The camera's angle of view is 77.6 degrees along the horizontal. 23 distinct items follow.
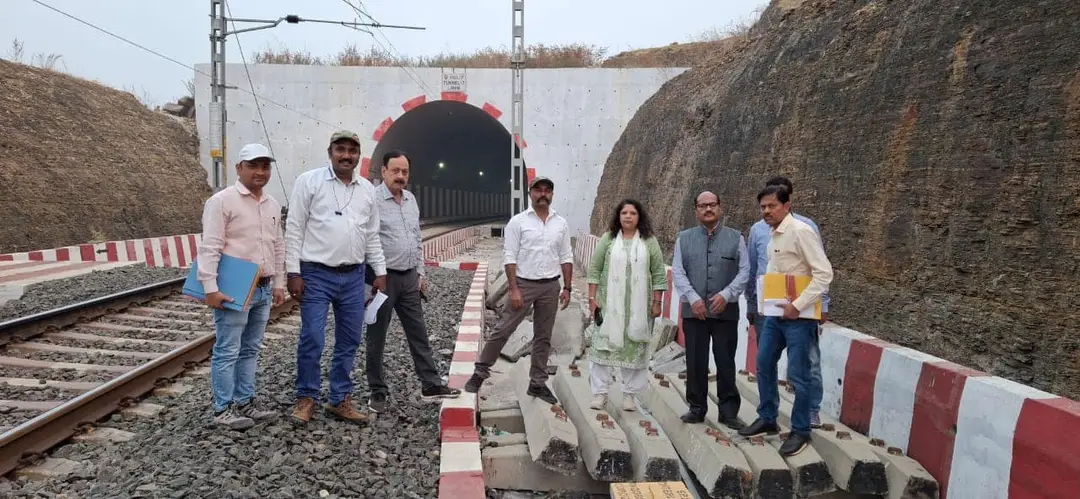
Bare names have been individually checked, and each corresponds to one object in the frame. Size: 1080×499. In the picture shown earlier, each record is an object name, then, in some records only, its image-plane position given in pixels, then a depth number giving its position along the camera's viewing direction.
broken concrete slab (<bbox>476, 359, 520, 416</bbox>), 5.00
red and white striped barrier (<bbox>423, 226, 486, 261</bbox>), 18.77
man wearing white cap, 3.88
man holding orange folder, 3.79
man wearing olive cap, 4.09
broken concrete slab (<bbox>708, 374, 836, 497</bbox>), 3.42
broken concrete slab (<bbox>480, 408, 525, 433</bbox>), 4.62
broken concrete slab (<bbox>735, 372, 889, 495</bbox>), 3.38
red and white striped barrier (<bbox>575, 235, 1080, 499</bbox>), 2.74
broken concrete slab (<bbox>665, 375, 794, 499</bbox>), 3.38
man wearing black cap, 4.77
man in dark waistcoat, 4.31
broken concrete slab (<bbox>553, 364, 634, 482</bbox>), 3.59
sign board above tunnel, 25.55
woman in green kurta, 4.41
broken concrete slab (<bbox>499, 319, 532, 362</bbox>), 7.35
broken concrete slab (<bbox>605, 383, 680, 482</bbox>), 3.53
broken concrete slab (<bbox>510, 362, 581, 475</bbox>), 3.66
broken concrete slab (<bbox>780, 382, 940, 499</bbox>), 3.34
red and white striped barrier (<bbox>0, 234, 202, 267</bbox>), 13.23
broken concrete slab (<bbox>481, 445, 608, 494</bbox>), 3.84
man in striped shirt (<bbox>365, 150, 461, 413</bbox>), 4.58
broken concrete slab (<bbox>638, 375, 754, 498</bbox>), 3.37
